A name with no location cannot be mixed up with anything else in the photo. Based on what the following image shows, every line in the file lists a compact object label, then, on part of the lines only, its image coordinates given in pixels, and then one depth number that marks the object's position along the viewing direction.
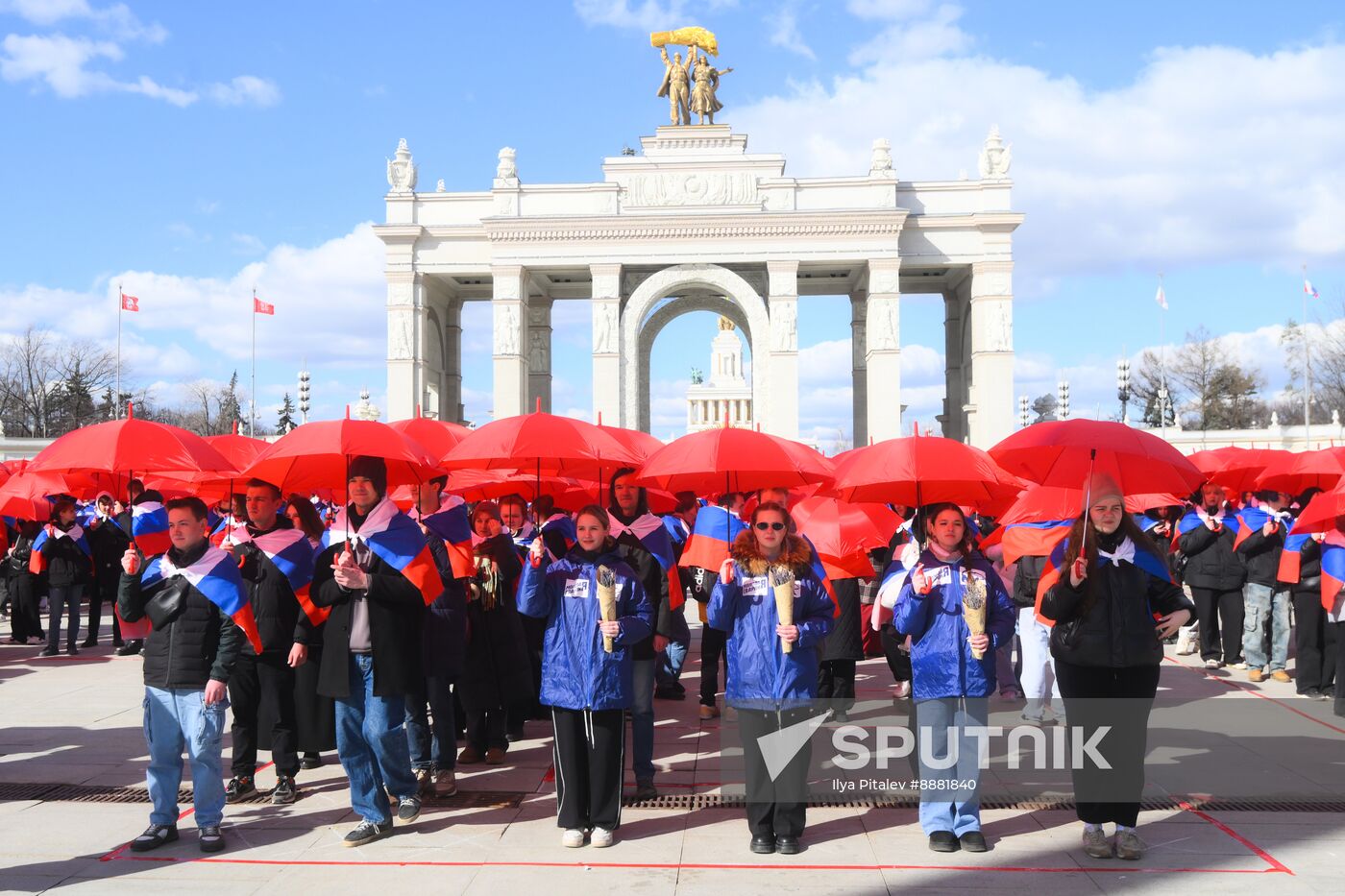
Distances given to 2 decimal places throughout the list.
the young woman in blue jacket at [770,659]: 6.25
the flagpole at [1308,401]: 49.03
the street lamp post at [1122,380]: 42.72
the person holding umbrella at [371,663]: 6.43
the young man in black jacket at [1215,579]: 12.68
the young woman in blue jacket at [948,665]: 6.25
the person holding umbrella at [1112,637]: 6.00
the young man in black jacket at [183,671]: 6.32
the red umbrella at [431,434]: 10.66
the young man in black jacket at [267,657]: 7.23
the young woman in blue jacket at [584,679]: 6.41
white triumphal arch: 41.72
